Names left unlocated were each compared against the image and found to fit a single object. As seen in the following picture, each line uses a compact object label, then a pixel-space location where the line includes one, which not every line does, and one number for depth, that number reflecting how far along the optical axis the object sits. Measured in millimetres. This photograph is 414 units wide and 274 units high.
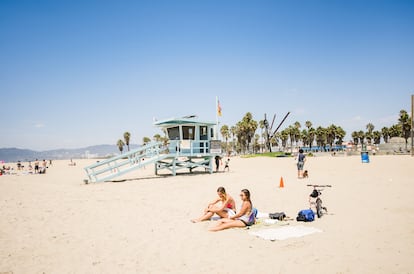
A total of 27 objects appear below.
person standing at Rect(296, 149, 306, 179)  19305
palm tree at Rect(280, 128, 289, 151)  119688
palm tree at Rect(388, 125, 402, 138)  112688
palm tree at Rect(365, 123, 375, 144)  128500
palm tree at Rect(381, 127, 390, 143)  120612
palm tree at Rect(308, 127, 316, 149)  113125
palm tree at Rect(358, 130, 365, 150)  134588
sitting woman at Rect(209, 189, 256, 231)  7383
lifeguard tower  21875
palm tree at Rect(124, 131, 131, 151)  117481
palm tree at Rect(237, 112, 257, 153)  85188
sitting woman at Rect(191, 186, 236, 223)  8062
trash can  32719
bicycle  8156
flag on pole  25459
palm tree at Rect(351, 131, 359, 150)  137875
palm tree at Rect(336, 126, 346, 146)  108869
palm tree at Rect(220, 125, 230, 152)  122550
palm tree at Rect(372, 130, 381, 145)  126456
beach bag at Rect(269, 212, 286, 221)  8086
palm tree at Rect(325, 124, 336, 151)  108250
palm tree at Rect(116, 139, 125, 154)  127281
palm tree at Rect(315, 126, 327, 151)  111600
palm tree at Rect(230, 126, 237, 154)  122931
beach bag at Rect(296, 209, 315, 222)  7809
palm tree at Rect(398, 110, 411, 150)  78762
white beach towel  6523
